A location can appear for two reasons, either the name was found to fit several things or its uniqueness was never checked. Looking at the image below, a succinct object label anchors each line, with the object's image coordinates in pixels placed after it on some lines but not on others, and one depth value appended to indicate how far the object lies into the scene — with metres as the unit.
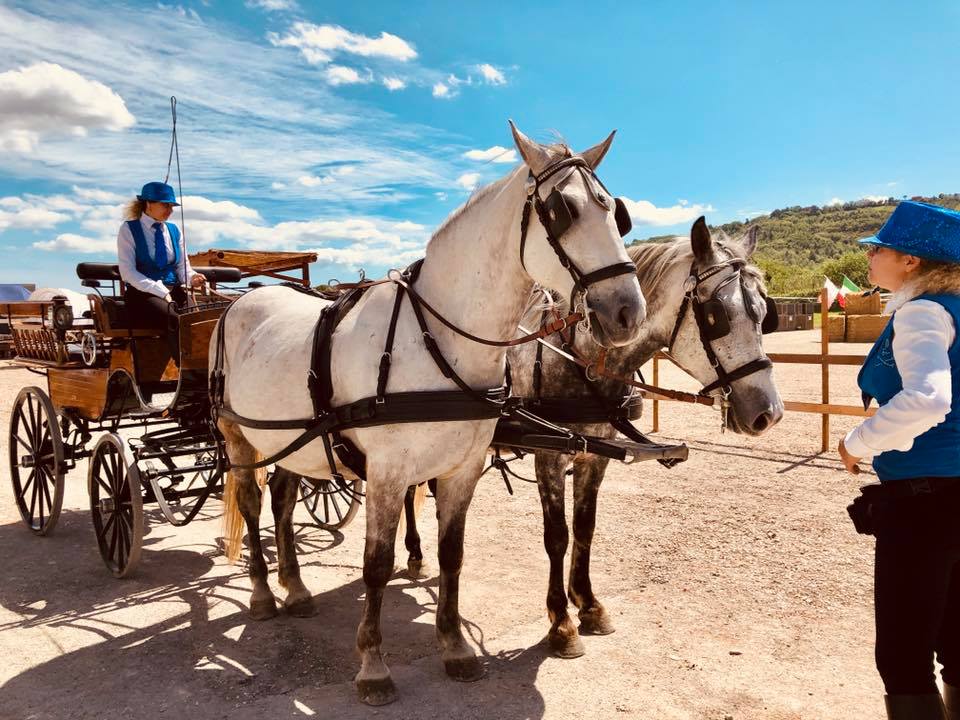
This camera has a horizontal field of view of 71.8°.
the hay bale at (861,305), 27.36
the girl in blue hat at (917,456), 2.04
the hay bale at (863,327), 25.84
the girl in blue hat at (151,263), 5.17
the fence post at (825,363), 8.98
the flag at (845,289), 24.37
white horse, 2.84
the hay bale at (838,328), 27.27
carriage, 5.12
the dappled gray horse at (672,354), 3.53
